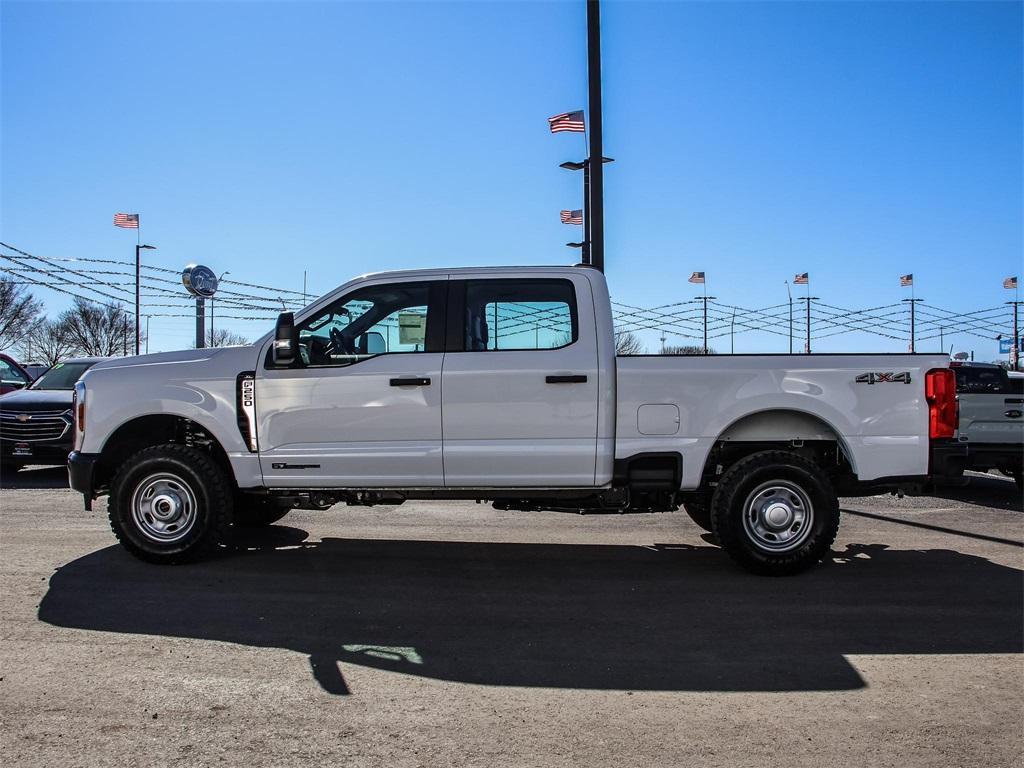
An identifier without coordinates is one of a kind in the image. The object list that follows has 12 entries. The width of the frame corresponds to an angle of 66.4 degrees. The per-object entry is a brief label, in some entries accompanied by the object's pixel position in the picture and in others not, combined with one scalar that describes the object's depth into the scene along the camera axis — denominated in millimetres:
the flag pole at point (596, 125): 9281
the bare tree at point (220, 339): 76038
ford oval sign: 33938
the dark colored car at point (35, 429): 11344
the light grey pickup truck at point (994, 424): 9570
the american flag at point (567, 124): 17828
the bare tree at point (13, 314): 51812
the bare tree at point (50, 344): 63125
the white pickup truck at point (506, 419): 5695
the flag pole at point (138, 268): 50666
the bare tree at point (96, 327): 64812
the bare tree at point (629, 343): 45844
